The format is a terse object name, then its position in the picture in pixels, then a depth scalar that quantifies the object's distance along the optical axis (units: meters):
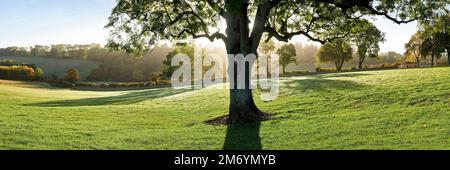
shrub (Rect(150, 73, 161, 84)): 90.11
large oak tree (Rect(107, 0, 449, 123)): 23.73
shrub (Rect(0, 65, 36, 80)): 96.56
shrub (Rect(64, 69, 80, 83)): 101.07
